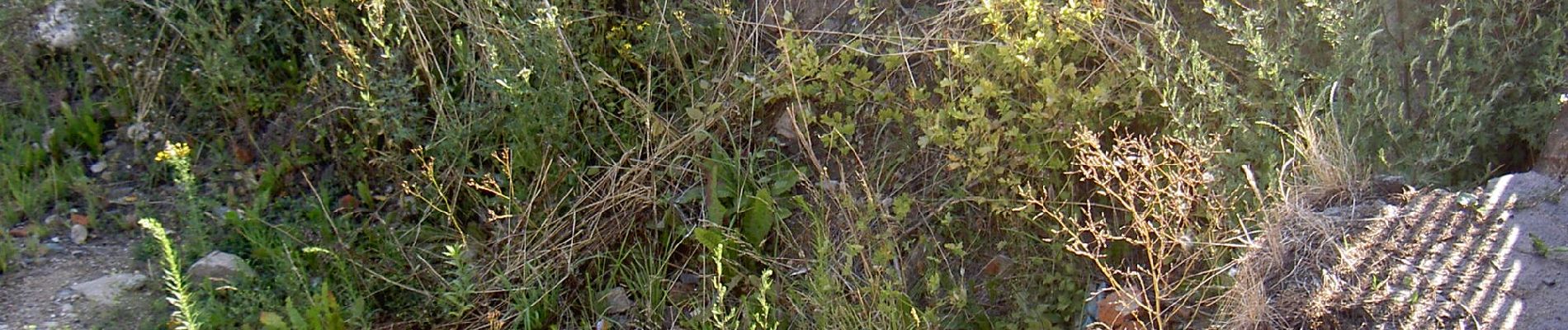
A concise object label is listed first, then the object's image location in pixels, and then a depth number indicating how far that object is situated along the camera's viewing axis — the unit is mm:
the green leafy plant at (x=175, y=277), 2891
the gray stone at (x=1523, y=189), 3078
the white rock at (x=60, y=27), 4789
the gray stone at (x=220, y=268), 3914
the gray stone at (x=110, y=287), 3883
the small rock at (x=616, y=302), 3932
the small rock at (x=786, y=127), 3998
